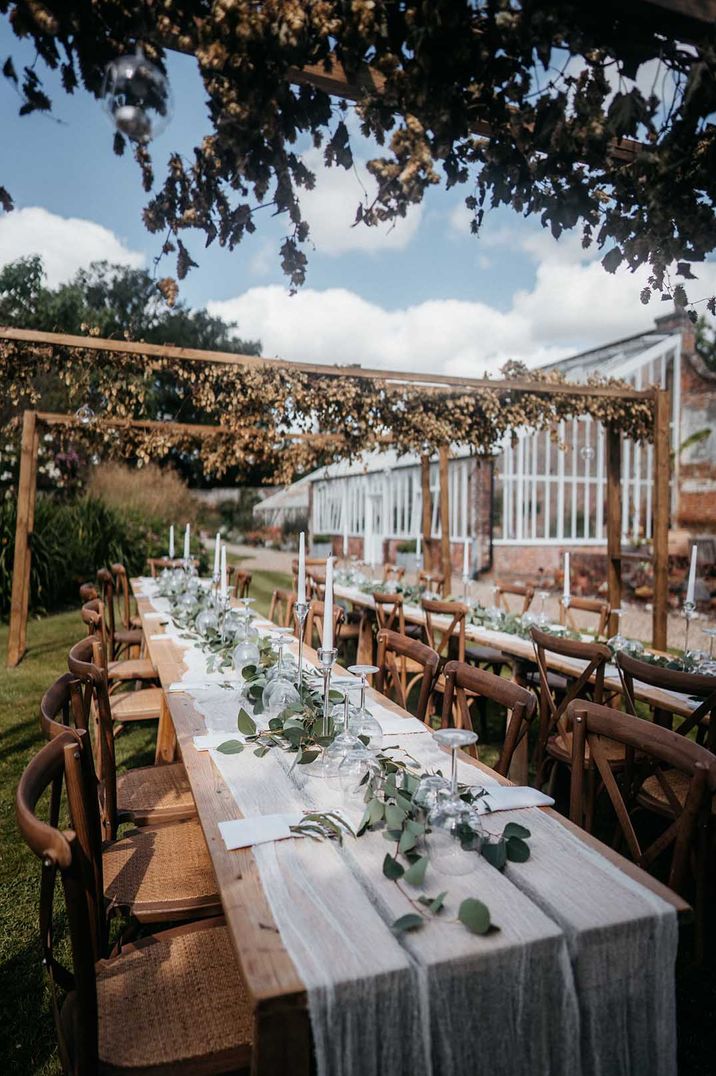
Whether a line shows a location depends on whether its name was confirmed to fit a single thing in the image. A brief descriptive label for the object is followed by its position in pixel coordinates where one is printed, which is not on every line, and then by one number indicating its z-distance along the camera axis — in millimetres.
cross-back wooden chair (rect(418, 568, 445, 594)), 7727
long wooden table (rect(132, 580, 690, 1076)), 1029
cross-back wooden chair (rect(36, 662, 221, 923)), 1906
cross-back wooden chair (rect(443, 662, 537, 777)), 2180
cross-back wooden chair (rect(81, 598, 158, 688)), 3781
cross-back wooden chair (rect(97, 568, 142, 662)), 5840
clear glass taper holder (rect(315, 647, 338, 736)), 1939
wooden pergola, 5754
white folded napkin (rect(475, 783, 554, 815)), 1710
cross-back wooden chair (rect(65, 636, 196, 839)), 2404
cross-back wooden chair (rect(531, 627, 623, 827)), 3260
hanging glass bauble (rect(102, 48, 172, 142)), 1642
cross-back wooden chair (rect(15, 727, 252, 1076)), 1331
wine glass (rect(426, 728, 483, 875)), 1425
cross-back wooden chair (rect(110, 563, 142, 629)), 6809
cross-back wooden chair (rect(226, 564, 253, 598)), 7094
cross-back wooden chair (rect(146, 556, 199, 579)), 7460
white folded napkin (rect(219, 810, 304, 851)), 1505
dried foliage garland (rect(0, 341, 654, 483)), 6360
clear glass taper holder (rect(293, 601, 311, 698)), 2479
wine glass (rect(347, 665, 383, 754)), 1948
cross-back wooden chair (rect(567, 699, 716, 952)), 1683
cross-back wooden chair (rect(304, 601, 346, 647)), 4565
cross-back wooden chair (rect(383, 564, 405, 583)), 8348
